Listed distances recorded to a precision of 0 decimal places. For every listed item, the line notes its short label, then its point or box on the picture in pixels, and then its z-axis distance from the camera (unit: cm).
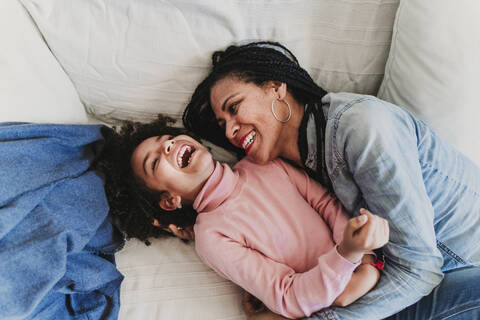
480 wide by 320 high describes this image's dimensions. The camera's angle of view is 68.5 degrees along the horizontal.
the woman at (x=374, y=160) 88
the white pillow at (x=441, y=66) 98
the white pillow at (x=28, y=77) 98
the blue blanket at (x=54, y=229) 82
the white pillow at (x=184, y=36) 110
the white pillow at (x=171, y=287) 105
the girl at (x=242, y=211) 94
